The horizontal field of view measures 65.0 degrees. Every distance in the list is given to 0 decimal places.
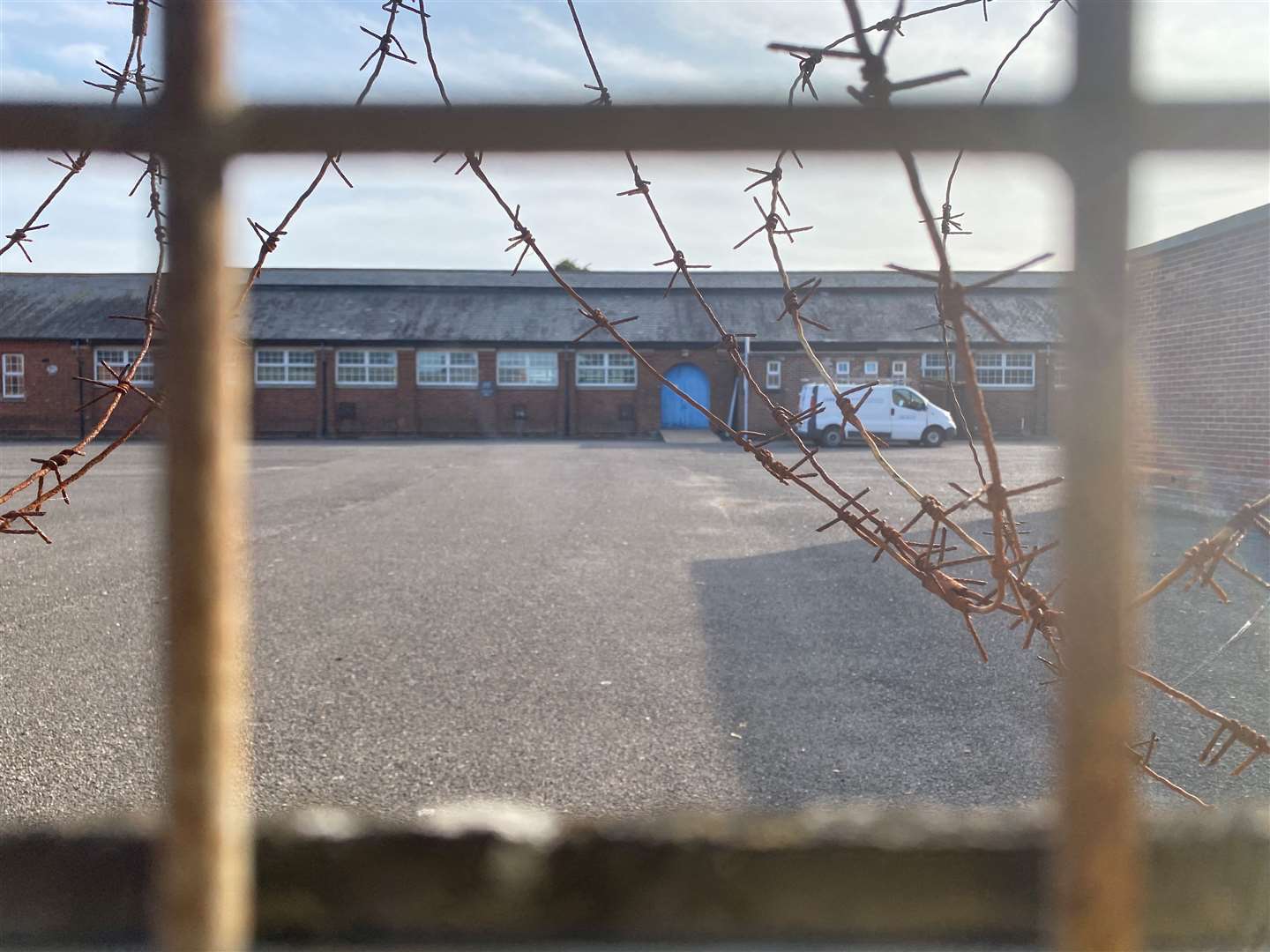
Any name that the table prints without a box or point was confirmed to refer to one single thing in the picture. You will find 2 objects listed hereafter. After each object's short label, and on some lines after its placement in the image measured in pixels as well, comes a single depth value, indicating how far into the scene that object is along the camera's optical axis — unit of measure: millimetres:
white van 26188
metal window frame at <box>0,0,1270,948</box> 596
